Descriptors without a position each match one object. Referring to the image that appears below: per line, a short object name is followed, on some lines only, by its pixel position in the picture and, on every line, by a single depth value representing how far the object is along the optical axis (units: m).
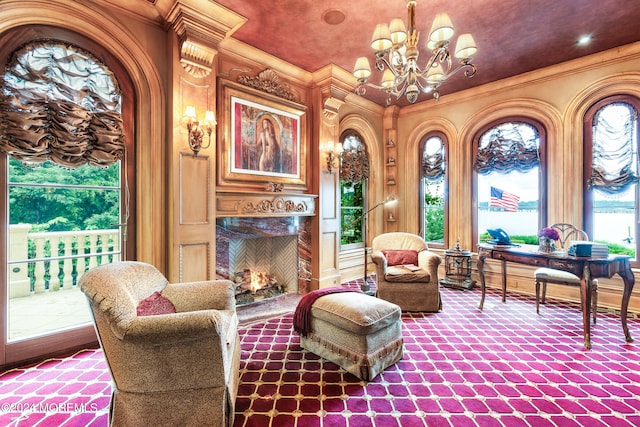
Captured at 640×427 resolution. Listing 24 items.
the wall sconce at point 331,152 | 4.57
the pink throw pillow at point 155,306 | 1.90
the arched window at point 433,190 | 5.60
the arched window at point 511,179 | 4.64
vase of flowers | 3.29
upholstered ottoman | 2.30
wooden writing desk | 2.83
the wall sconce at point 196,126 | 3.07
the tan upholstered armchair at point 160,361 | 1.56
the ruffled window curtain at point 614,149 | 3.83
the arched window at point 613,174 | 3.84
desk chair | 3.31
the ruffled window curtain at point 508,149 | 4.66
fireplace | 3.61
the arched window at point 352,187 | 5.39
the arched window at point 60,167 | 2.45
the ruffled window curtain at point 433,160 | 5.59
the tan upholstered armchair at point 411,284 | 3.70
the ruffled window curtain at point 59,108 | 2.39
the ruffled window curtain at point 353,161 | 5.36
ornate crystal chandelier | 2.19
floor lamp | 4.62
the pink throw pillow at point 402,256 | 4.12
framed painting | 3.64
